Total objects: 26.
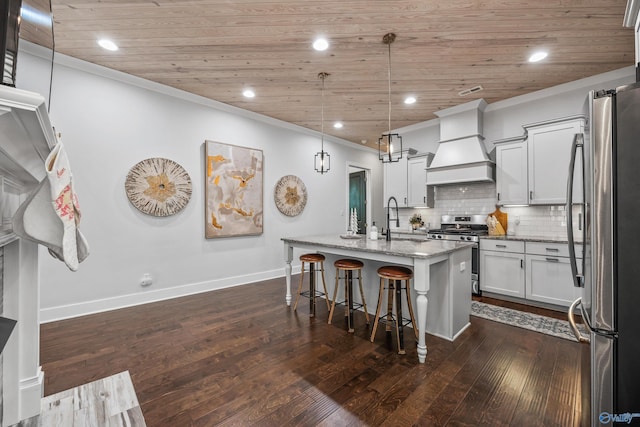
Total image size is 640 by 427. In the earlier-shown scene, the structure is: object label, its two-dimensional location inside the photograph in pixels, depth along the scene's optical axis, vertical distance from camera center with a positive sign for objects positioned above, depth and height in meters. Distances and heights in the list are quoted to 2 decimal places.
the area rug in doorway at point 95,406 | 1.54 -1.18
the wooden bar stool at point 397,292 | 2.36 -0.73
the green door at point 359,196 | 7.51 +0.48
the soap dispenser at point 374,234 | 3.13 -0.25
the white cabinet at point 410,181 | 4.91 +0.61
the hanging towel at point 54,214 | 1.03 +0.00
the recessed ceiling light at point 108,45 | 2.67 +1.71
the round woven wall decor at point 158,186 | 3.42 +0.36
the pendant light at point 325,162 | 4.98 +1.08
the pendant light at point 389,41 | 2.56 +1.67
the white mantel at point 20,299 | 1.25 -0.49
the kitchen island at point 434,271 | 2.19 -0.54
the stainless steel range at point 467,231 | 3.88 -0.29
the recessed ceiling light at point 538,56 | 2.90 +1.70
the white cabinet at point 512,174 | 3.81 +0.55
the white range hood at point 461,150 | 4.13 +1.00
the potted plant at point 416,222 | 4.96 -0.18
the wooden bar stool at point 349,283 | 2.79 -0.75
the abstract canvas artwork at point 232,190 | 4.06 +0.37
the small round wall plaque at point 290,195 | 5.00 +0.34
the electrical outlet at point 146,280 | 3.49 -0.85
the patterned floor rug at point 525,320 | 2.72 -1.20
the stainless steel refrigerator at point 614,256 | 1.10 -0.19
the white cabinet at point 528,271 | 3.21 -0.76
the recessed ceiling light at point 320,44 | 2.63 +1.68
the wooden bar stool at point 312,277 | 3.18 -0.78
